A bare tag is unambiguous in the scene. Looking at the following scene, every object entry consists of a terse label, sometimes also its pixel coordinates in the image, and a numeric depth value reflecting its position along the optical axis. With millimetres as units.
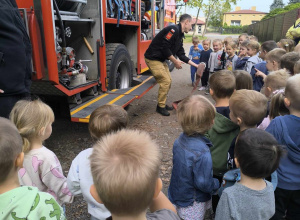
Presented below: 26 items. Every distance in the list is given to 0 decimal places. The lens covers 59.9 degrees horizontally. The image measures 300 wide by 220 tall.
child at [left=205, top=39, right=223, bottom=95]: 6206
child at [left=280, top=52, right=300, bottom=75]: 3246
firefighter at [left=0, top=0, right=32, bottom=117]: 2139
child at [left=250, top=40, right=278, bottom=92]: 3986
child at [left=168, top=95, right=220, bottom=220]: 1764
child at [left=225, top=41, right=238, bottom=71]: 5569
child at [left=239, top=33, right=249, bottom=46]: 6195
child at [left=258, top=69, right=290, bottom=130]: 2689
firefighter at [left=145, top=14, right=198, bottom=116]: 4941
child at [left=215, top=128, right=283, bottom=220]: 1510
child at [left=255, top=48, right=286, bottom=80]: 3578
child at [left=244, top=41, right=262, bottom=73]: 4428
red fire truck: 2834
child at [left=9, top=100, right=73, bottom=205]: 1644
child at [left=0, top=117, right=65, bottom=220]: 1100
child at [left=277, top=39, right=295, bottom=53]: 4867
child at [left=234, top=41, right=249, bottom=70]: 4743
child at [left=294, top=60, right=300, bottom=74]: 2945
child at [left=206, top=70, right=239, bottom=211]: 2195
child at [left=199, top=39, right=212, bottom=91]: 6741
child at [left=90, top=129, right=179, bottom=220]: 914
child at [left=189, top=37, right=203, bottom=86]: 7270
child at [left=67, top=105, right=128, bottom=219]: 1622
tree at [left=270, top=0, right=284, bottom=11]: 76088
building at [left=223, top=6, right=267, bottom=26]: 87625
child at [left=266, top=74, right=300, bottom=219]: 1935
